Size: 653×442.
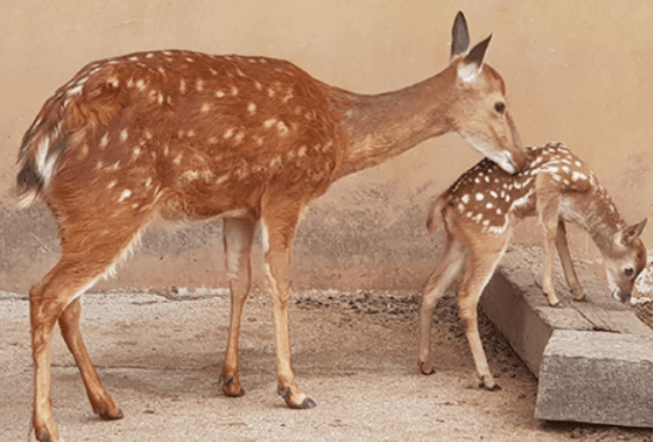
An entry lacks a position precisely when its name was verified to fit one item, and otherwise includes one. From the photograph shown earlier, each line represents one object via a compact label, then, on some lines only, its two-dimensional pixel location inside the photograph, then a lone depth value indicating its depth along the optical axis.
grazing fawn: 10.94
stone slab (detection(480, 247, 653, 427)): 9.37
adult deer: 8.96
